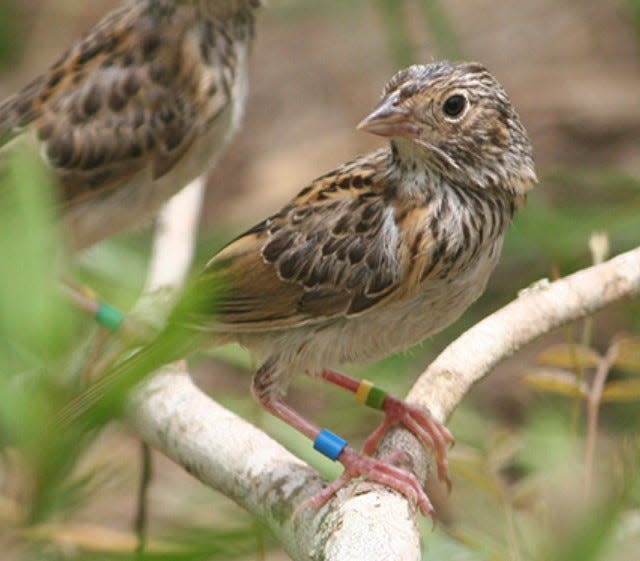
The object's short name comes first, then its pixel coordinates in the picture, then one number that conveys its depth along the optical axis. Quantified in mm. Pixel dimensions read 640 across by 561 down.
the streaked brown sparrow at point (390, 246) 5633
